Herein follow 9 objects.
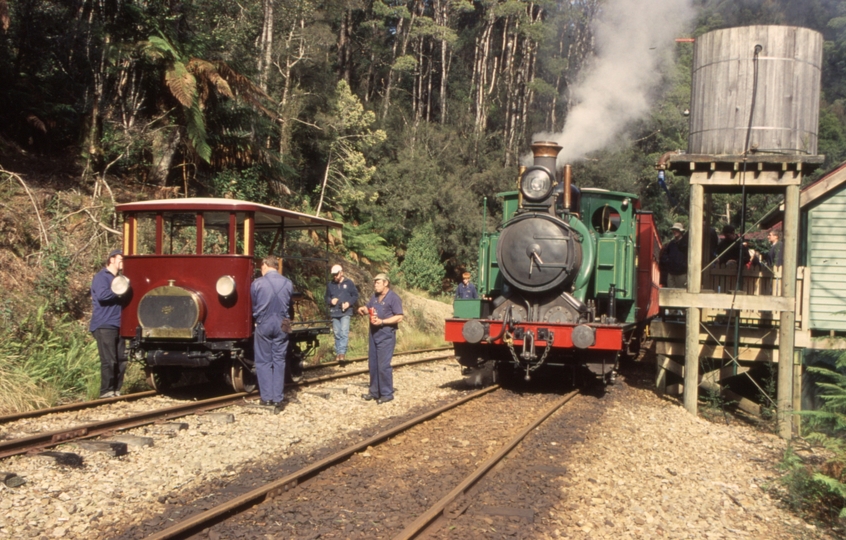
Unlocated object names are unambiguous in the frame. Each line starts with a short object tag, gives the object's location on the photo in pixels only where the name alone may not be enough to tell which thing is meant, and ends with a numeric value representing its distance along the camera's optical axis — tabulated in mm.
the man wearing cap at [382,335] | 9367
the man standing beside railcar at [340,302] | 12836
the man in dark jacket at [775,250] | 11520
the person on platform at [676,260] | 13500
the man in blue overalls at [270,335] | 8672
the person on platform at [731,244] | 12023
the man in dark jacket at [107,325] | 8938
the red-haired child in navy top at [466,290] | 15975
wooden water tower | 9633
